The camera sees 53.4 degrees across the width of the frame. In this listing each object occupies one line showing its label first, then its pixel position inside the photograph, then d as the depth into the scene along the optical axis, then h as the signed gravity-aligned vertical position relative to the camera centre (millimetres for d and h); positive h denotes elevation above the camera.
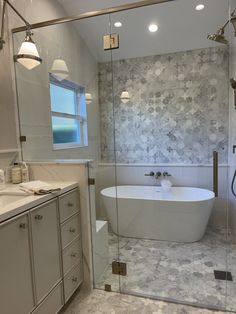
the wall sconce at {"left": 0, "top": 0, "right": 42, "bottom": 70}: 1919 +776
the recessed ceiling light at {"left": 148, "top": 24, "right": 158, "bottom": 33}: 3188 +1553
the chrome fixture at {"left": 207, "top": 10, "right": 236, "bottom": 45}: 2752 +1233
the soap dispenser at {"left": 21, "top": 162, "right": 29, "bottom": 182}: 2064 -241
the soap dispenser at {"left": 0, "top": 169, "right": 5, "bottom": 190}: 1832 -267
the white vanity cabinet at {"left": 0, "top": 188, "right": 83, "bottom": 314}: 1261 -722
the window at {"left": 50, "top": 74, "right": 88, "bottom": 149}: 2748 +370
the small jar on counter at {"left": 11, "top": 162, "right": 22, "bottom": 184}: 2016 -252
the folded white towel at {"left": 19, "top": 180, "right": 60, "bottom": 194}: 1636 -310
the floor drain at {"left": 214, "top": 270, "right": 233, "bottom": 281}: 2170 -1284
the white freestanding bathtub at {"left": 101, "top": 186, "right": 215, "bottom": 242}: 2820 -943
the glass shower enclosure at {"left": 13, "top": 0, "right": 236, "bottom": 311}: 2264 +77
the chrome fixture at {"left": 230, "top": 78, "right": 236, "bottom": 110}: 2486 +587
